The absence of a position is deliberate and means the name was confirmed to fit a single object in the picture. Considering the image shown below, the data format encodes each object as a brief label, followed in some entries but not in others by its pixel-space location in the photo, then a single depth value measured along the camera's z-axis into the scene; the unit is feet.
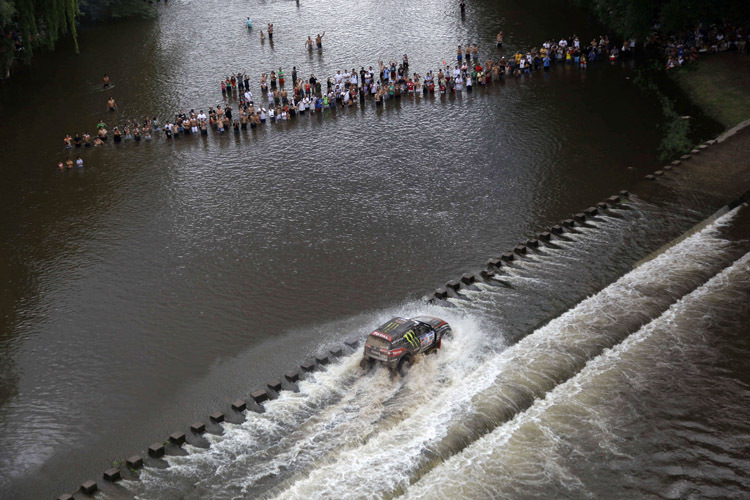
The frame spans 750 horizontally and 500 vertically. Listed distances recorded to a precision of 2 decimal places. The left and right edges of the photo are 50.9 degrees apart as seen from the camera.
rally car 111.34
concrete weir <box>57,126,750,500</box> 98.94
